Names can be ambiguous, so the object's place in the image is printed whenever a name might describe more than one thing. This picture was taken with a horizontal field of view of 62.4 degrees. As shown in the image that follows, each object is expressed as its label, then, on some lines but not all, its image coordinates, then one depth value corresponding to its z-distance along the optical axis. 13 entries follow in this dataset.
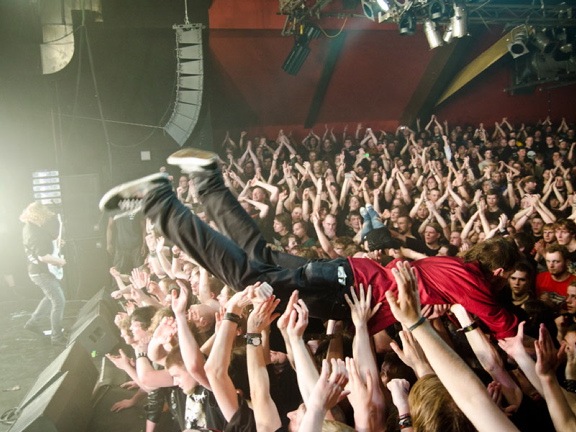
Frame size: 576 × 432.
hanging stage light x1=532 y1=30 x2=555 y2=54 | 6.46
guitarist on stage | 5.33
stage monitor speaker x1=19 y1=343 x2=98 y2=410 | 3.45
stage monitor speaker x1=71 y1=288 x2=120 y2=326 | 4.94
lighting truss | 5.68
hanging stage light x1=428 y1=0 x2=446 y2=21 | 5.64
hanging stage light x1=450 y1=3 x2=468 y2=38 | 5.81
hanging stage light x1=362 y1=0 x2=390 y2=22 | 5.69
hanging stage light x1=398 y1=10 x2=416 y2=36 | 5.72
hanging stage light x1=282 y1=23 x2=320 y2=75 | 7.47
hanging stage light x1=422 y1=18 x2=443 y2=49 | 5.92
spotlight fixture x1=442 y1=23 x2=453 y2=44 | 6.02
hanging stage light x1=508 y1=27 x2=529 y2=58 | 6.50
